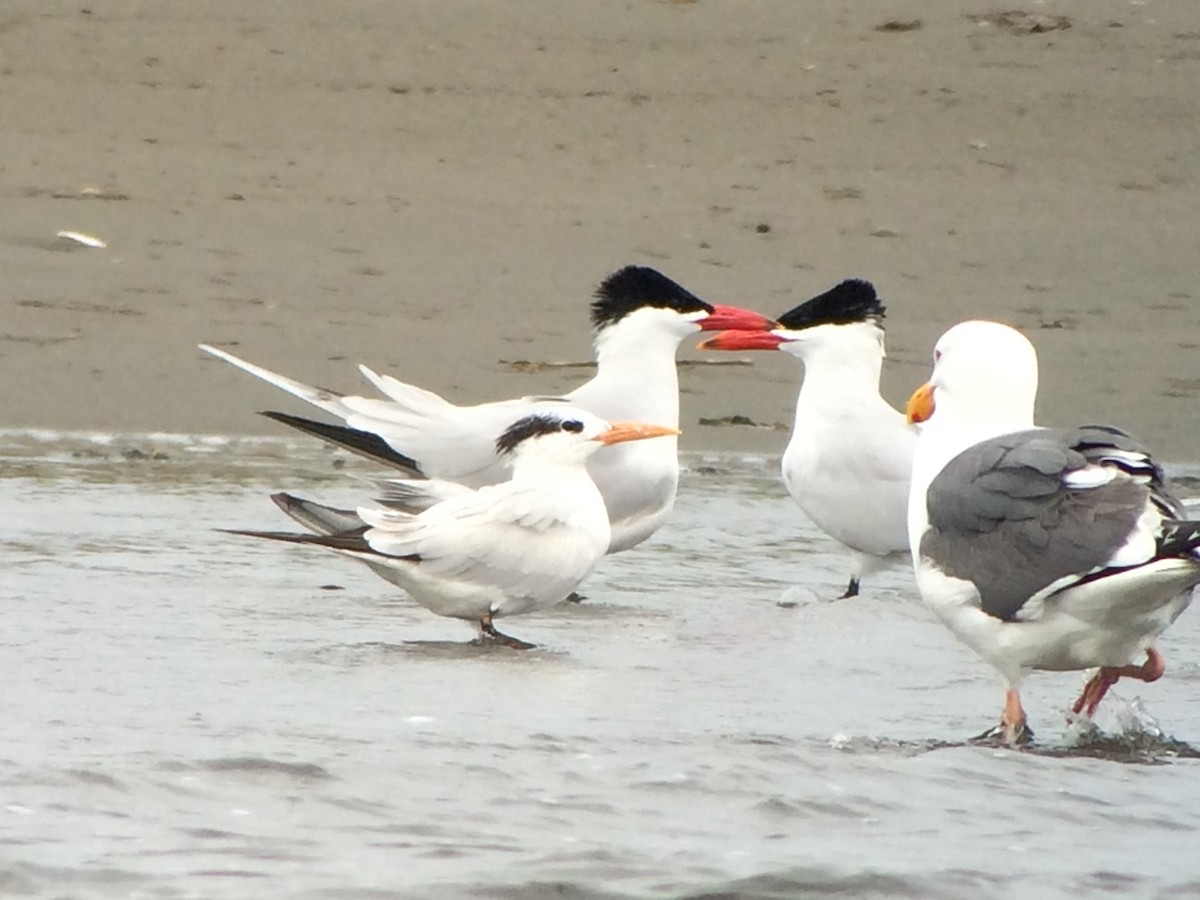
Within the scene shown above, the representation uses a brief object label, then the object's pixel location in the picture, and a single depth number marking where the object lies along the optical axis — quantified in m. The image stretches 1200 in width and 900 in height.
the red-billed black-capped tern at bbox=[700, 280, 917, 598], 14.68
